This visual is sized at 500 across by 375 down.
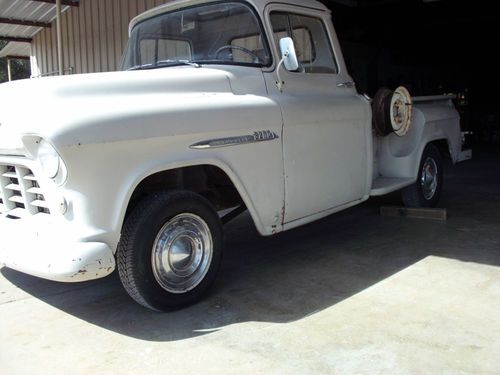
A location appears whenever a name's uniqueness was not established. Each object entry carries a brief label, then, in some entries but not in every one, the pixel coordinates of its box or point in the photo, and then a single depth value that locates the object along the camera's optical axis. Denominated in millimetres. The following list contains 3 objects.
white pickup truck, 3045
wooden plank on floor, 6020
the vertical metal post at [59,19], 8909
